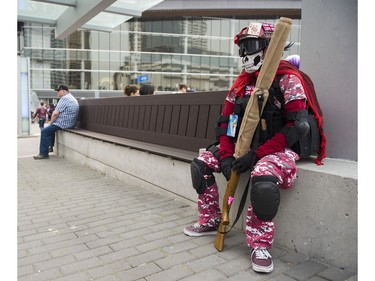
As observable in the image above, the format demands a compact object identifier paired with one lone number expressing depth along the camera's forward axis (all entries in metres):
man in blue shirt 8.68
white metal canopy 6.90
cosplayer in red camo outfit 2.37
